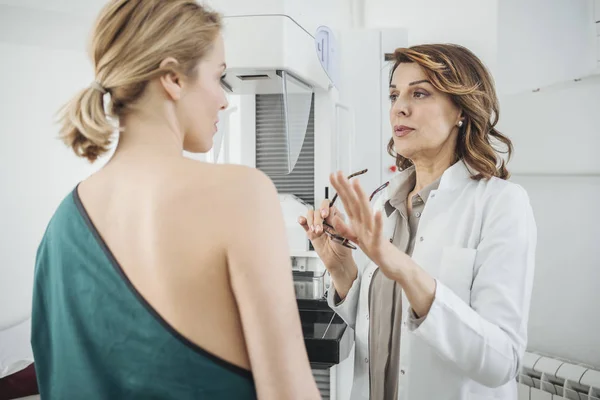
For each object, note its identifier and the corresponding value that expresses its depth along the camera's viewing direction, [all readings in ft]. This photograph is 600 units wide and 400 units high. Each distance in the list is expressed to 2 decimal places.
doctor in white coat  3.30
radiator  5.87
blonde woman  2.13
